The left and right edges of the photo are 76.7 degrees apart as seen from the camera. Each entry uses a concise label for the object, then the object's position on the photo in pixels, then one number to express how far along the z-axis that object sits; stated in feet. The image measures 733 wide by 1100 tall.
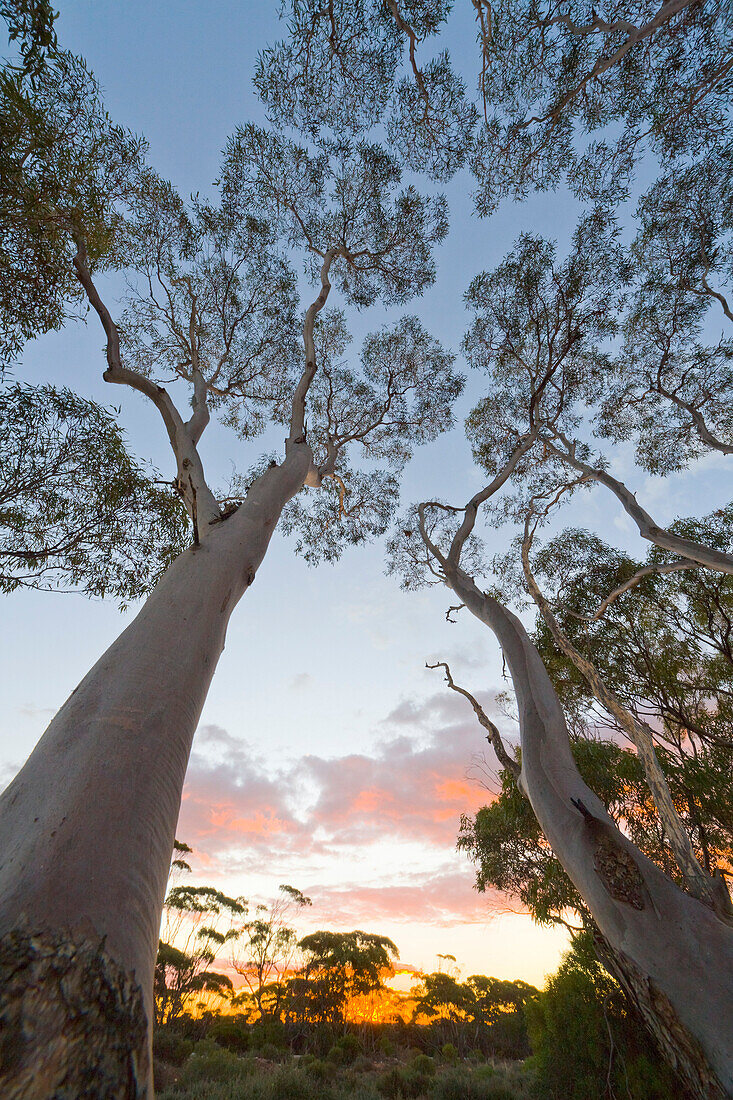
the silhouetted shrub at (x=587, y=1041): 12.73
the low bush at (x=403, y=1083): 28.02
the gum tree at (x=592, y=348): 7.70
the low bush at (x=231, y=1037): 35.39
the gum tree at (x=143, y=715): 2.57
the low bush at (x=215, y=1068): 24.61
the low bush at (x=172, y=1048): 30.25
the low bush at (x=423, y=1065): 33.13
